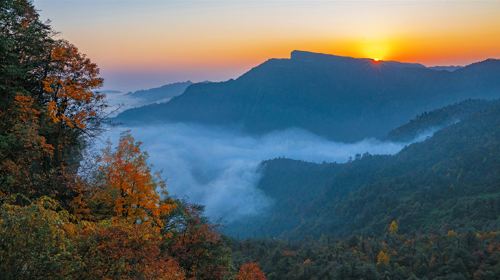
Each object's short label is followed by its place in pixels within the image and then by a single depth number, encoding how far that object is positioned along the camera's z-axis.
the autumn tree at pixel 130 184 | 29.20
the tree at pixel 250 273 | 42.62
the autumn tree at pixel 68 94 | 30.31
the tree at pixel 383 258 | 111.72
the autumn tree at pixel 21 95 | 25.06
